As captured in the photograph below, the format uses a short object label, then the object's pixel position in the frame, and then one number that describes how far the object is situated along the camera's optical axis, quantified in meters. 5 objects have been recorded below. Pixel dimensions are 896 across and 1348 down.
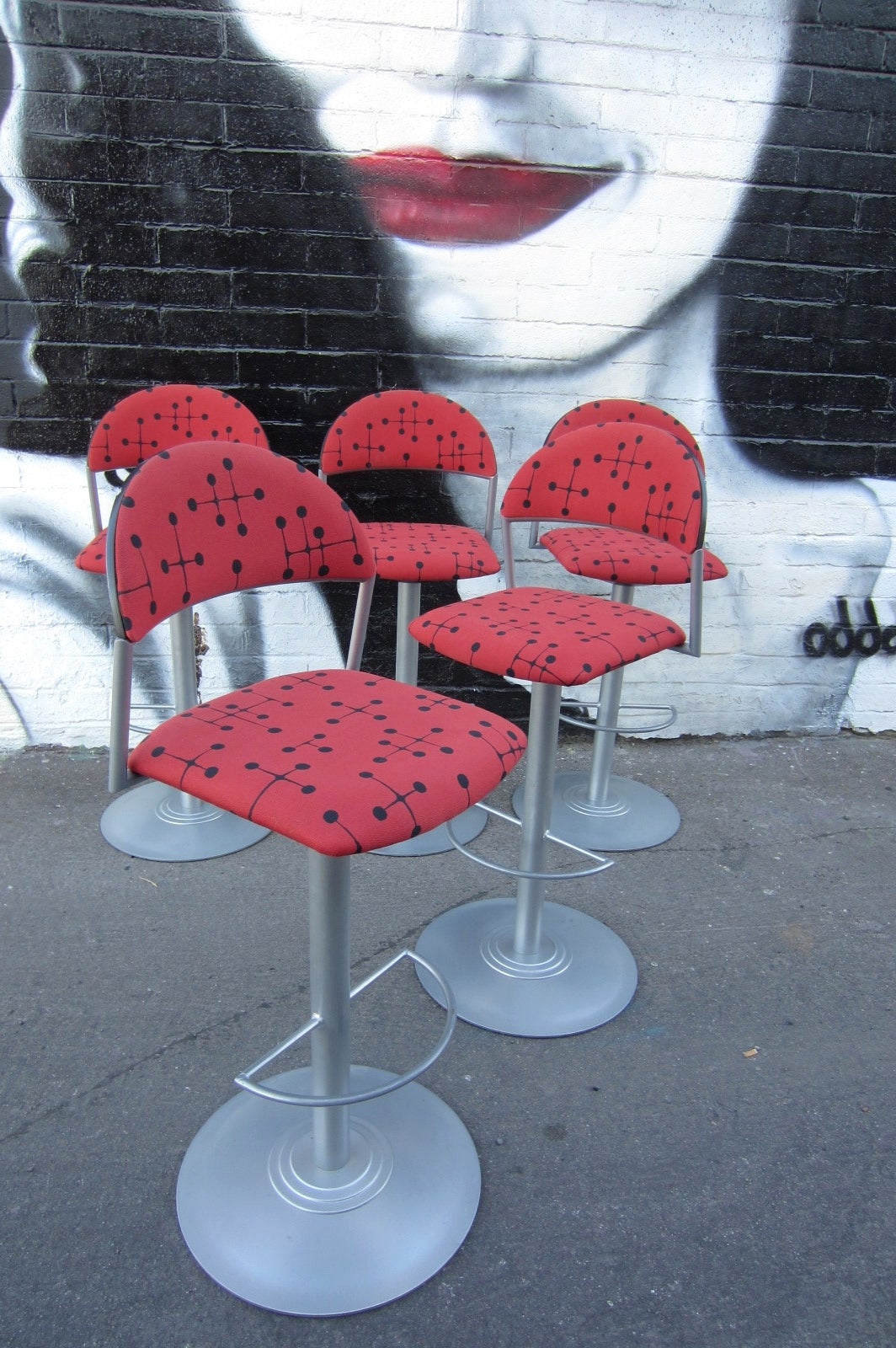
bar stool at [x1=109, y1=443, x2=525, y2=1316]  1.08
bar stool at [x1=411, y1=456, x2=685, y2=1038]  1.57
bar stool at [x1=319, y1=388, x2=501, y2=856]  2.38
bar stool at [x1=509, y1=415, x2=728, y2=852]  1.89
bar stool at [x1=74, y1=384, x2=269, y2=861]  2.34
